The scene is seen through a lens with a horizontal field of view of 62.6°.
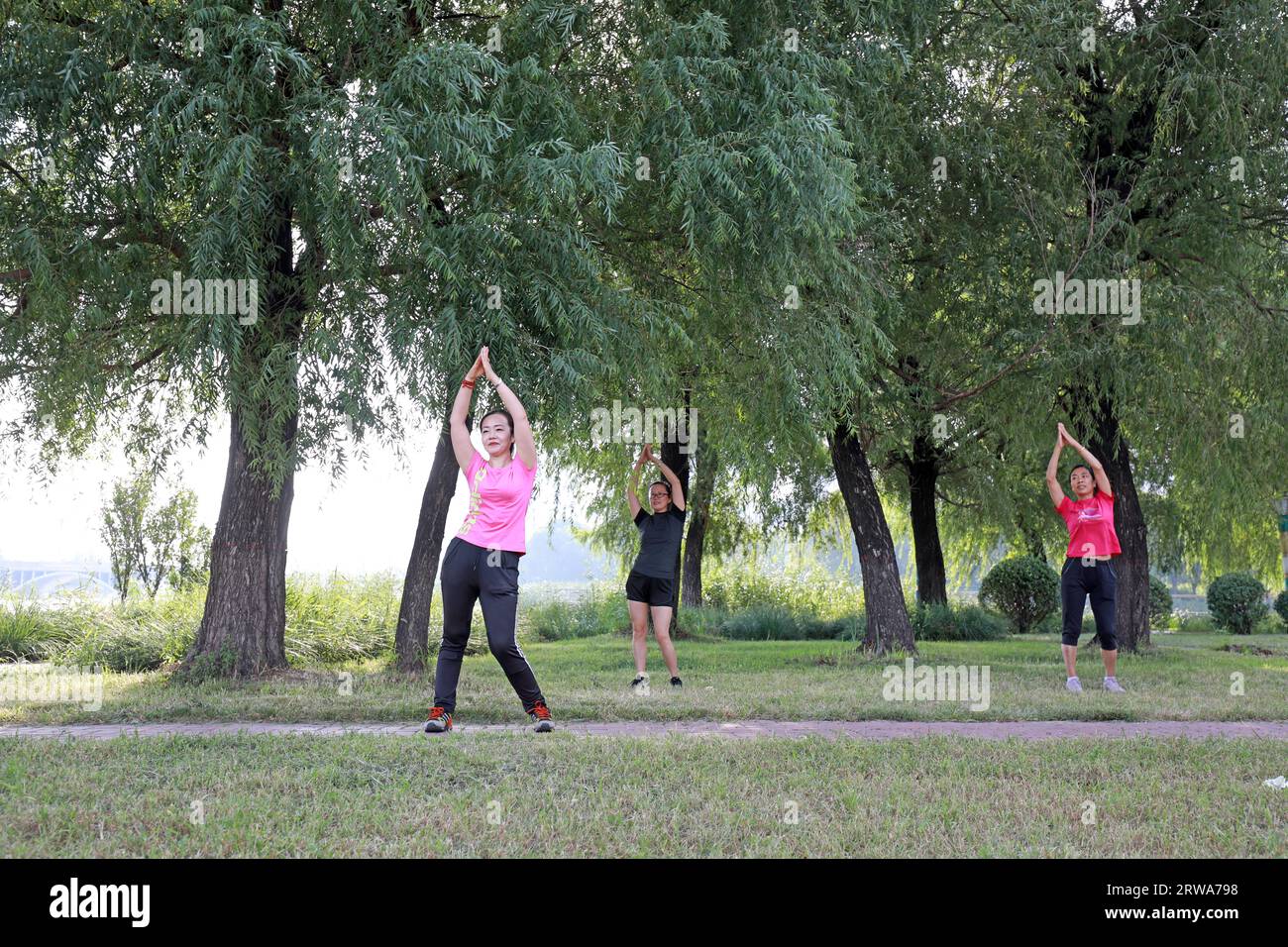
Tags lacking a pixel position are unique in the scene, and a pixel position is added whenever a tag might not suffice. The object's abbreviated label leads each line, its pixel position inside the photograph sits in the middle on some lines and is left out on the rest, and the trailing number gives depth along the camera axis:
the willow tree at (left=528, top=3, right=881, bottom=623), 8.46
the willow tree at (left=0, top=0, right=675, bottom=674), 7.84
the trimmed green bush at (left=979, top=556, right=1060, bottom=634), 22.89
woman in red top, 9.81
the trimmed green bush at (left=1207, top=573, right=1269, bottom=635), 24.69
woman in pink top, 6.63
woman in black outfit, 10.02
